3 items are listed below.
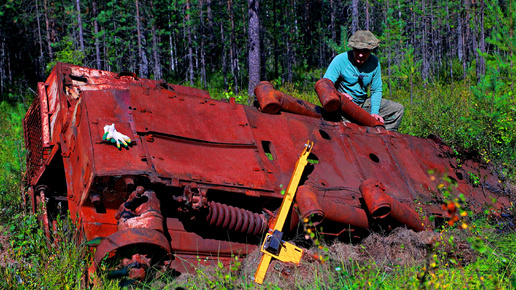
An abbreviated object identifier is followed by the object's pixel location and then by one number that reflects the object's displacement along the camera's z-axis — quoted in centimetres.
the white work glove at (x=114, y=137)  408
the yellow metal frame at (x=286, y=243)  398
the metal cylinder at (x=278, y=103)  547
